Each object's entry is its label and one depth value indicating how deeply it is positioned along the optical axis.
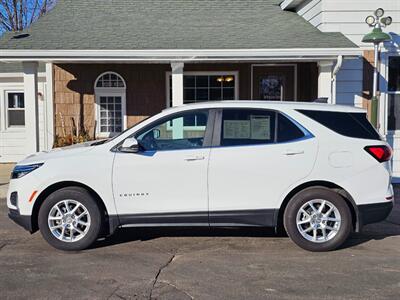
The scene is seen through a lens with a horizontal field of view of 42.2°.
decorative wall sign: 13.25
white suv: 6.20
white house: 10.30
